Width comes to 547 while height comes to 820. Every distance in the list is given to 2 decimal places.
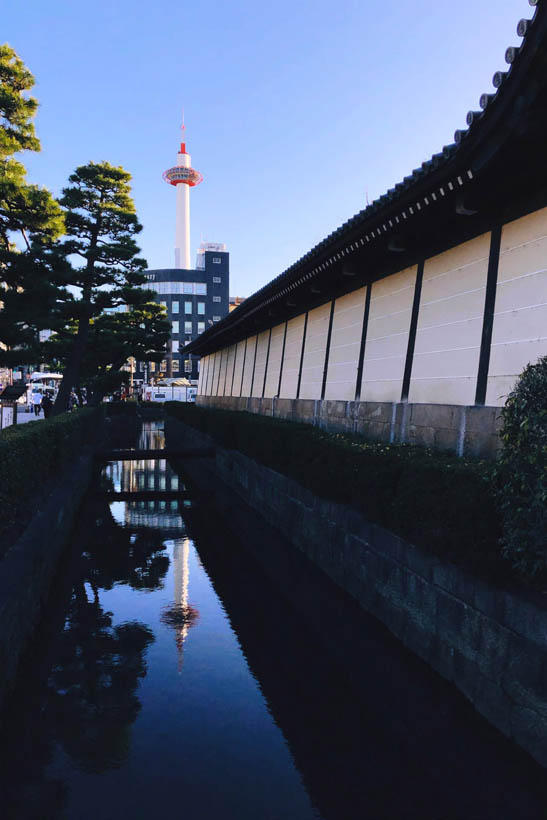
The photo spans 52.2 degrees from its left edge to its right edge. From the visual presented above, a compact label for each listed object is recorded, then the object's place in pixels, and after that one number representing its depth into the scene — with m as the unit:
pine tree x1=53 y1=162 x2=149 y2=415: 25.69
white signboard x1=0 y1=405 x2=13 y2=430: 11.09
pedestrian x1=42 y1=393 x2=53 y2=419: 28.95
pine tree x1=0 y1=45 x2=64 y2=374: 15.05
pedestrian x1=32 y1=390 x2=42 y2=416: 41.55
